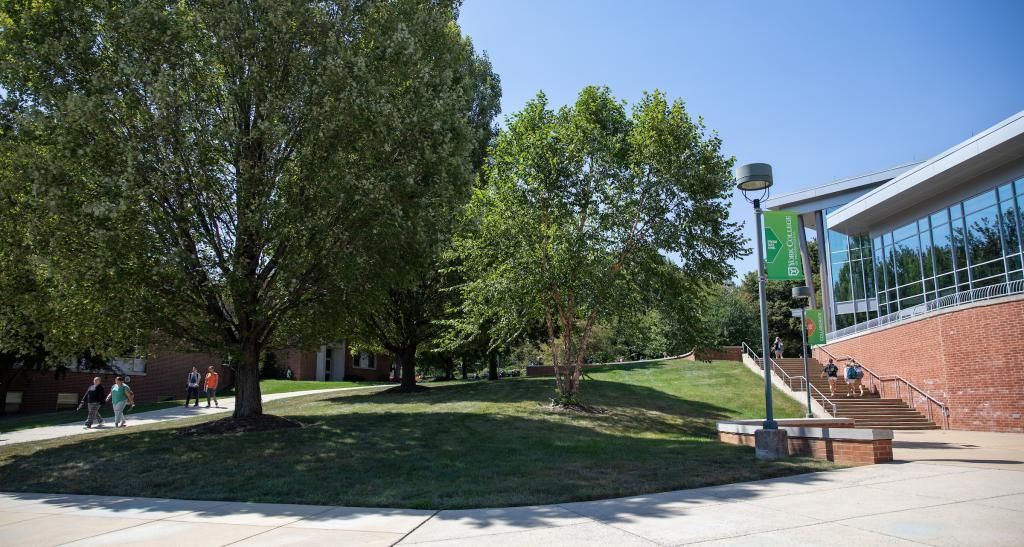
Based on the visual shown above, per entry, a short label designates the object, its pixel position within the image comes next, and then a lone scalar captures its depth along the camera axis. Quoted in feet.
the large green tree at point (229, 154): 39.78
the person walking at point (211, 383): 79.45
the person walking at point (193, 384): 80.92
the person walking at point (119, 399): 59.00
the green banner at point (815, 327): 74.79
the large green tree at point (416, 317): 83.87
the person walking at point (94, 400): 58.18
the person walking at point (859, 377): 80.18
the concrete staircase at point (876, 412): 67.62
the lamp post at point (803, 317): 57.36
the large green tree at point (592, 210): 60.13
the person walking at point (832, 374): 81.46
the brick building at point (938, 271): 61.46
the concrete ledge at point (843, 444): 31.40
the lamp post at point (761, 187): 36.11
